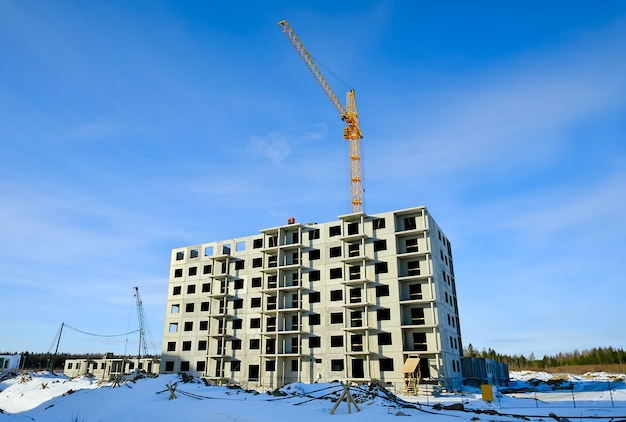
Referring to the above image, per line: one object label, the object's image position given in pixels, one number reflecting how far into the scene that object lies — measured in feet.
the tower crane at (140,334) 403.09
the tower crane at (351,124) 270.26
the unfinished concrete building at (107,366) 286.66
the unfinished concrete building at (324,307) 183.62
